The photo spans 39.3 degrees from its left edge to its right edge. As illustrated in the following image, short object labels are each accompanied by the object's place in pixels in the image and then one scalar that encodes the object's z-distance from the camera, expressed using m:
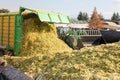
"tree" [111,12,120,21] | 52.17
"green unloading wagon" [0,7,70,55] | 6.09
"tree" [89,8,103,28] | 28.85
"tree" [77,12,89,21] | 49.53
